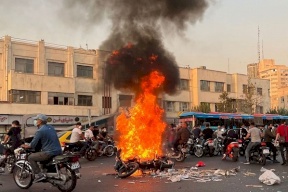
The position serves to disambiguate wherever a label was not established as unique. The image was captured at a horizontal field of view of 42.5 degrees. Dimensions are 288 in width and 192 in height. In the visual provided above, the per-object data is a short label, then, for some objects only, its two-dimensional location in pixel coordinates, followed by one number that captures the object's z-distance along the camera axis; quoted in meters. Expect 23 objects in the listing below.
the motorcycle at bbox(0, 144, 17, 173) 12.60
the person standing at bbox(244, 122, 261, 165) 13.97
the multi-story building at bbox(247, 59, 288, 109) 134.61
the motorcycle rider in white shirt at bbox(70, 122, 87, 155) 15.63
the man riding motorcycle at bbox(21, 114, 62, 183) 8.23
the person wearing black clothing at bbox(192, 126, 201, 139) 18.91
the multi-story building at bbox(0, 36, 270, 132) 35.94
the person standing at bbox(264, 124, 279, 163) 14.52
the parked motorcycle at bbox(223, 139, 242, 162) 15.32
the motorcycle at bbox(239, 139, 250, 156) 17.77
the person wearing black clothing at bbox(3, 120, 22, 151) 12.57
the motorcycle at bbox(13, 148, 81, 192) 8.12
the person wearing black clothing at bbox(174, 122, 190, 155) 15.93
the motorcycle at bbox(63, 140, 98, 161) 15.82
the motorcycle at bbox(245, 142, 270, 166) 13.75
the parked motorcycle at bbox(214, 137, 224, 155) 18.50
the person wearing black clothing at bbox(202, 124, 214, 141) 18.92
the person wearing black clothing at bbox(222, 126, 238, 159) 17.56
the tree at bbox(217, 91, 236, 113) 48.47
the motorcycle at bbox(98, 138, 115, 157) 18.19
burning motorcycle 10.36
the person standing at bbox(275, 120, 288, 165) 13.86
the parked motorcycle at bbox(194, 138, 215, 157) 17.89
